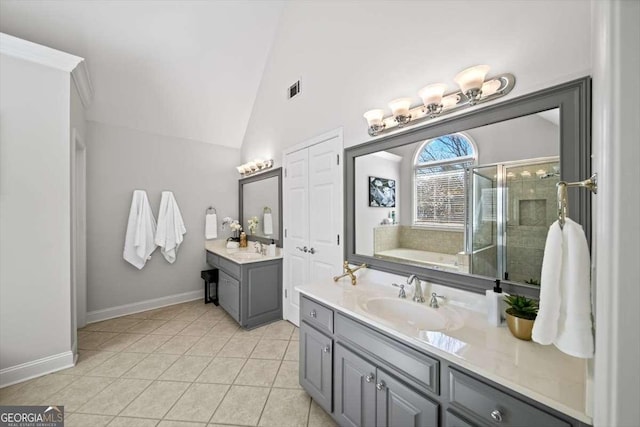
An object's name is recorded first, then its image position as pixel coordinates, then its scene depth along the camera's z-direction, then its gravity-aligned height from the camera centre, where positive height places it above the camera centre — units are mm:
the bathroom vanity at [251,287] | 2816 -911
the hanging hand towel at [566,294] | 699 -253
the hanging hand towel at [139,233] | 3285 -271
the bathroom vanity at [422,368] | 825 -660
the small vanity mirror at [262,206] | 3268 +102
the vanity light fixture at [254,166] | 3395 +693
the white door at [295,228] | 2773 -182
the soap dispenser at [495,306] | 1222 -480
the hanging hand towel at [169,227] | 3463 -211
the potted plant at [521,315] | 1054 -470
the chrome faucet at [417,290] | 1571 -509
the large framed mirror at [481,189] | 1154 +142
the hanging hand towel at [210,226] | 3951 -225
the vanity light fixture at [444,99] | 1312 +693
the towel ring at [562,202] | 762 +30
